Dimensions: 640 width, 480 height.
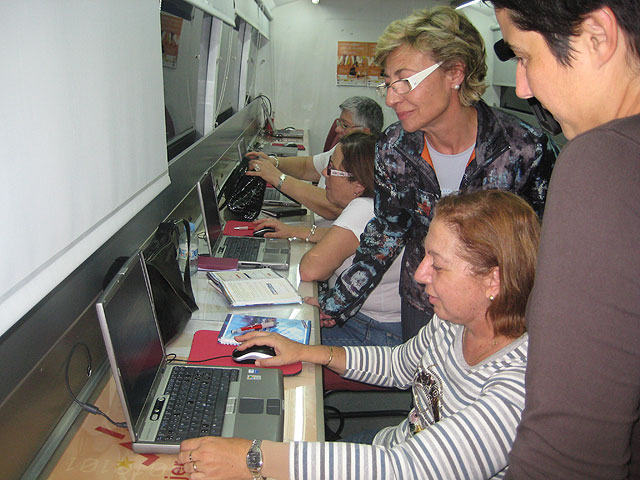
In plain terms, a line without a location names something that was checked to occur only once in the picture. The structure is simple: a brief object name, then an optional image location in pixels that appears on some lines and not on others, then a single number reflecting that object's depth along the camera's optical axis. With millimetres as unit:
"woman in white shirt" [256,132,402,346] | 2217
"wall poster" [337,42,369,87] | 6895
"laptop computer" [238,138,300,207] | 3430
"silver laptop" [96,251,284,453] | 1106
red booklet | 2219
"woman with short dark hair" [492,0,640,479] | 521
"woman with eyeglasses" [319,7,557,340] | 1819
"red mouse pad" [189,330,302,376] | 1506
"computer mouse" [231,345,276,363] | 1501
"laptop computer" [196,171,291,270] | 2330
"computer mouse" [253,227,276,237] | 2684
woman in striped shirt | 1033
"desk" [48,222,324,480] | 1104
